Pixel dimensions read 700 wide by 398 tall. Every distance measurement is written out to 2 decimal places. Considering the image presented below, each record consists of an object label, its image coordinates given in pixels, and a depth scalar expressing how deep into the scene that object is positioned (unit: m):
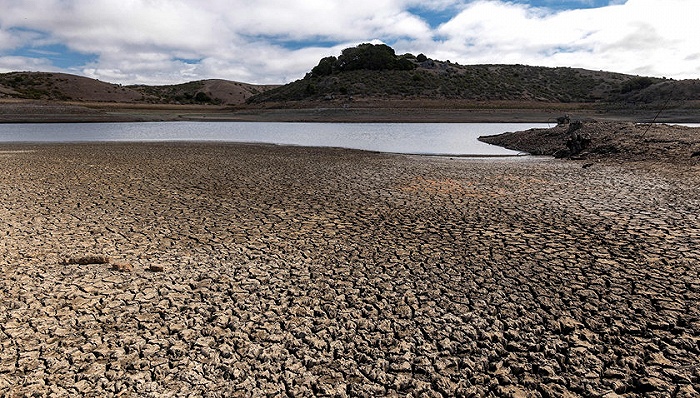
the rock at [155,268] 6.02
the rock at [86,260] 6.19
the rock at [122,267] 6.00
